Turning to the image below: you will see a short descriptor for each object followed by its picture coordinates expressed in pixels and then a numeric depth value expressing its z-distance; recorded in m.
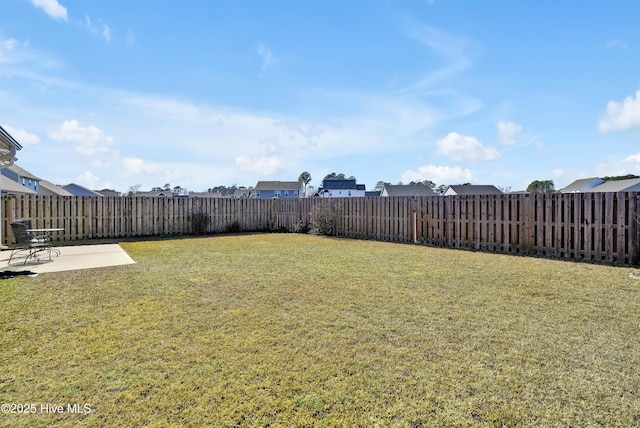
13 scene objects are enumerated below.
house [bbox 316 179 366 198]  61.00
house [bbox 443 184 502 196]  43.95
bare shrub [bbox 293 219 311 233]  15.38
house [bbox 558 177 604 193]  42.09
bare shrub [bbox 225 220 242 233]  15.80
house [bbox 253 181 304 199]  62.56
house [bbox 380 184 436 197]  49.41
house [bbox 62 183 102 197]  46.34
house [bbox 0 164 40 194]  26.98
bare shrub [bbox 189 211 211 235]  14.77
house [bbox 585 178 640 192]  30.01
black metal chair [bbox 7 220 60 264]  6.73
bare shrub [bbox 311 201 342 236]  13.80
